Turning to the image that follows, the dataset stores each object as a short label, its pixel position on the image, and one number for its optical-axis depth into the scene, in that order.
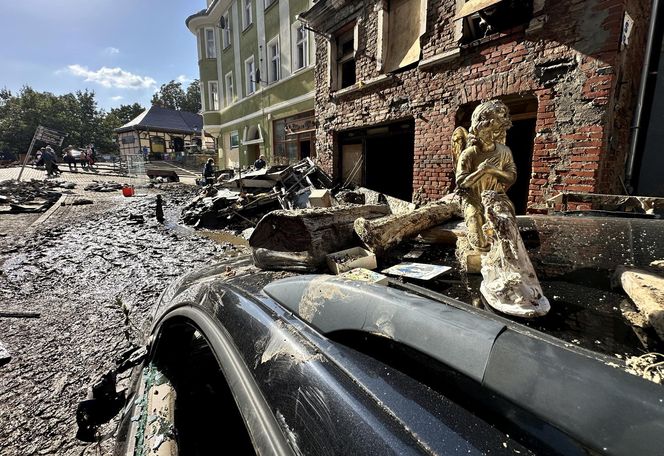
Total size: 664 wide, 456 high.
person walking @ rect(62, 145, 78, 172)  24.16
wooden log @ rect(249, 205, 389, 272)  1.59
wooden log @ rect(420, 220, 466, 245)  1.82
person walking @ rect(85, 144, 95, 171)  25.97
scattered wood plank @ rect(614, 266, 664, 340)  0.81
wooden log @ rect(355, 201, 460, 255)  1.67
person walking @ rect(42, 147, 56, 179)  19.53
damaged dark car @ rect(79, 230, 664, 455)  0.58
